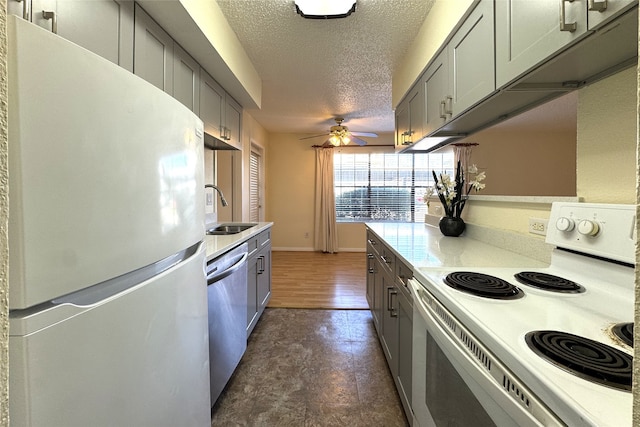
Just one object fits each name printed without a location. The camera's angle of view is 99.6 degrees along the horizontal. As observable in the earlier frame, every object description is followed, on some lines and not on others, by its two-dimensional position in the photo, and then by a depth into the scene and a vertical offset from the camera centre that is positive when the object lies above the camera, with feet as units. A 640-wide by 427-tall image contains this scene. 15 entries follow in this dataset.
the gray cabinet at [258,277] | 6.93 -2.03
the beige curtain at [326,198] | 18.51 +0.62
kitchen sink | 8.43 -0.69
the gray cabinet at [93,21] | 2.89 +2.30
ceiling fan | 14.20 +3.79
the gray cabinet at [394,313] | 4.17 -2.03
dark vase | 6.27 -0.43
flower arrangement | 6.42 +0.35
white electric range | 1.41 -0.89
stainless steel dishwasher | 4.48 -2.00
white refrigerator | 1.40 -0.22
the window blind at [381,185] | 18.67 +1.56
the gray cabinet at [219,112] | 6.91 +2.77
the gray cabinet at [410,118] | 6.94 +2.61
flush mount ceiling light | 6.07 +4.56
